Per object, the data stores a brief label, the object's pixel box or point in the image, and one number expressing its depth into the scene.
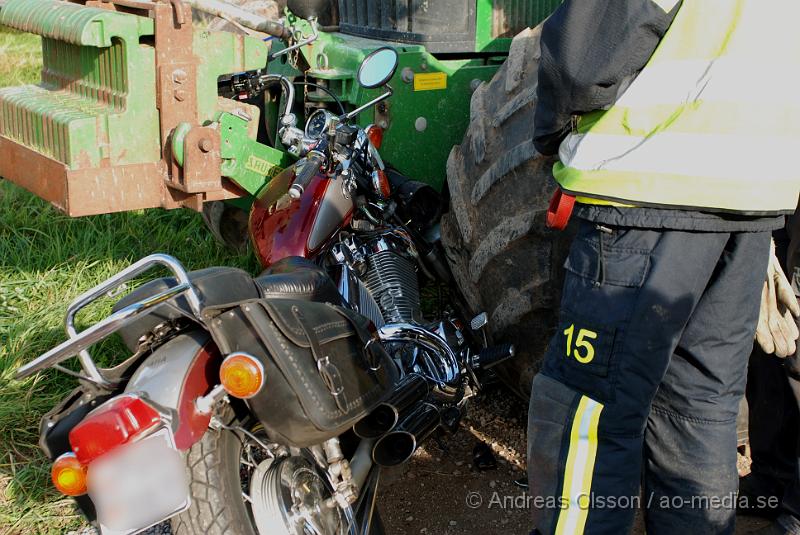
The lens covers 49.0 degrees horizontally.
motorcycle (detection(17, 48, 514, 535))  1.77
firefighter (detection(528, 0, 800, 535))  2.03
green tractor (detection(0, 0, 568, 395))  2.49
